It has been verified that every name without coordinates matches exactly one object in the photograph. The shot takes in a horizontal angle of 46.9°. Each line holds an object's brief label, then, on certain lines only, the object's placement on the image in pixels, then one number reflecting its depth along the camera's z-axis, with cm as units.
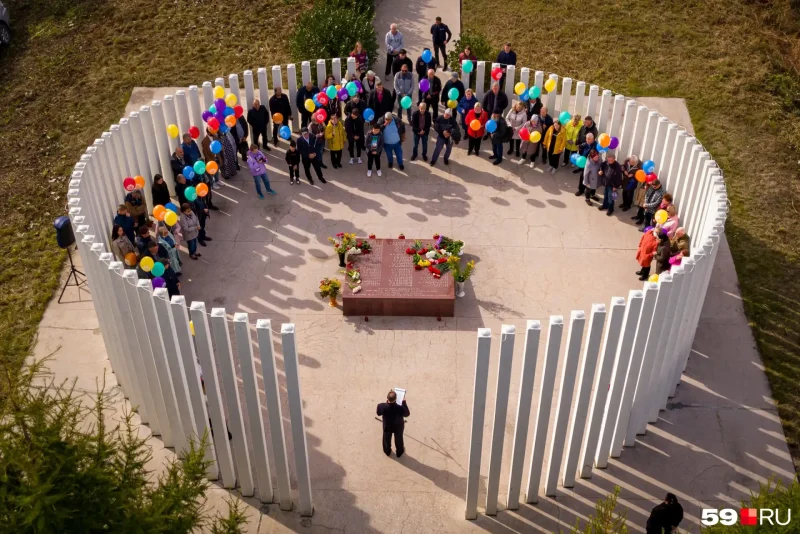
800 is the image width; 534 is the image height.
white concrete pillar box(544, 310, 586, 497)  1014
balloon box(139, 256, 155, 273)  1366
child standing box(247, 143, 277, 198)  1639
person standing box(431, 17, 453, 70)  2006
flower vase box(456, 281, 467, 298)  1477
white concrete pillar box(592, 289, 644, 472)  1051
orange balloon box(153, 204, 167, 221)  1455
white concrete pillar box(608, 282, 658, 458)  1058
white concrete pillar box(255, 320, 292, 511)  1008
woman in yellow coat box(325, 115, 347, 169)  1705
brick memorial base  1429
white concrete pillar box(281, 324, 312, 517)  992
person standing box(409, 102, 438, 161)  1727
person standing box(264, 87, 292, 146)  1762
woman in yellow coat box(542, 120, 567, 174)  1695
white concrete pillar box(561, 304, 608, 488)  1027
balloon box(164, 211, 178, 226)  1465
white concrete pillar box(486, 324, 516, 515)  995
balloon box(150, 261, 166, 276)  1387
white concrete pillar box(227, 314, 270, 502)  1016
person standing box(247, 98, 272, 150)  1734
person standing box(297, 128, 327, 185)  1677
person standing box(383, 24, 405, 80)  1958
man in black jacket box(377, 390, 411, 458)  1170
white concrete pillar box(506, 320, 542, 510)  1000
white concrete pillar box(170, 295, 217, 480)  1032
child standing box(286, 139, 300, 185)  1666
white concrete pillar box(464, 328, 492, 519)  1000
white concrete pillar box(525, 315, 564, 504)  1007
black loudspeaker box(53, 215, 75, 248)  1424
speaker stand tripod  1487
